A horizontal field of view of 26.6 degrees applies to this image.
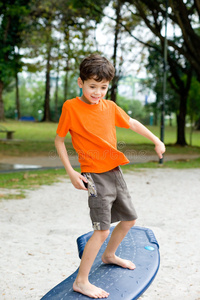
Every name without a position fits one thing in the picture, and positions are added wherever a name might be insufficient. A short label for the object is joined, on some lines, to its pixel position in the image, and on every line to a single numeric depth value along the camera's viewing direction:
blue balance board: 2.69
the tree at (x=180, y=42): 14.18
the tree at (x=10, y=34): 16.68
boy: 2.60
